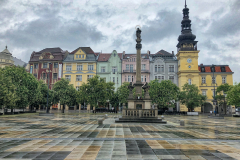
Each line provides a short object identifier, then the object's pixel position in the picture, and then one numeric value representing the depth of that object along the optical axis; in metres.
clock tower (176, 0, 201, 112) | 54.97
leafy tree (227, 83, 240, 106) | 36.95
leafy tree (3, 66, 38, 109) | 34.47
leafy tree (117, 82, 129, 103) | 45.81
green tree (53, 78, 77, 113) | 44.22
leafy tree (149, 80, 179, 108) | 43.41
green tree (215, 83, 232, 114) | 49.86
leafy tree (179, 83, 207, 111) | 46.58
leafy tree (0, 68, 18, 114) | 29.23
